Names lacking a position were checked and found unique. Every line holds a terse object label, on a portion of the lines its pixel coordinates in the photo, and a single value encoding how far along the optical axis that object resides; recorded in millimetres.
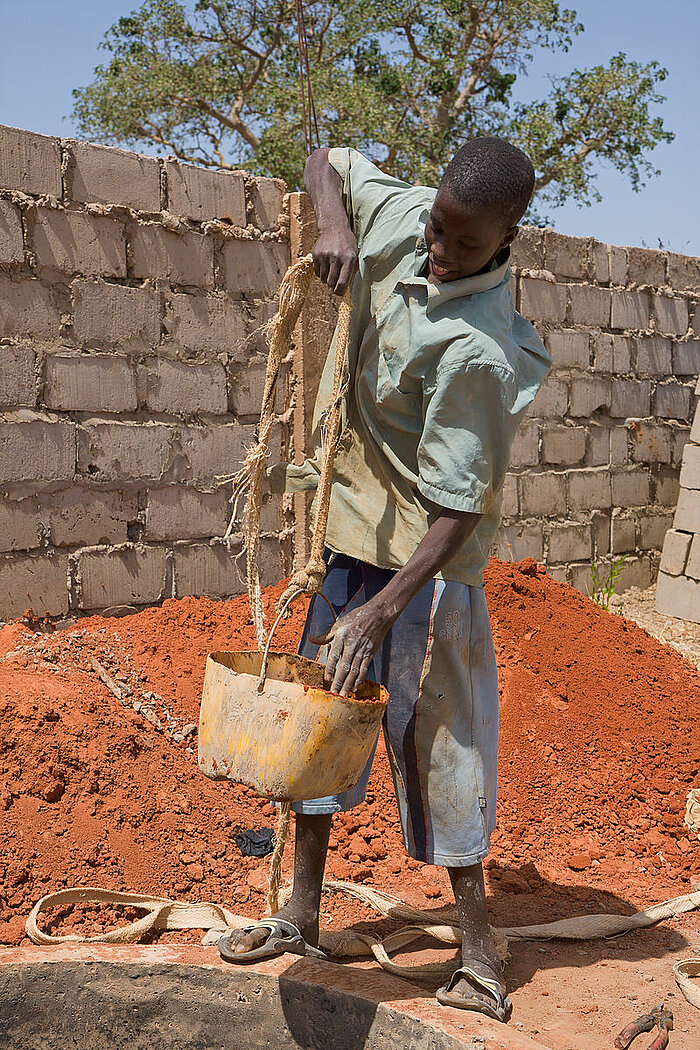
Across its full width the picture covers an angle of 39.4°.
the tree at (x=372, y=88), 14672
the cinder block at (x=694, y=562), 7238
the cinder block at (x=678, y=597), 7234
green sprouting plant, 6941
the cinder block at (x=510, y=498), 6285
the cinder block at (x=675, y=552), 7352
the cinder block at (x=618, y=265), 6965
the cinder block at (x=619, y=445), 7167
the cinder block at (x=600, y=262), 6773
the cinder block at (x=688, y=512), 7324
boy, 2072
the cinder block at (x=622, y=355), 7098
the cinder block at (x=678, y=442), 7793
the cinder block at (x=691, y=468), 7332
